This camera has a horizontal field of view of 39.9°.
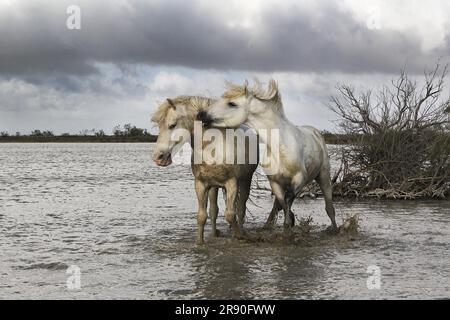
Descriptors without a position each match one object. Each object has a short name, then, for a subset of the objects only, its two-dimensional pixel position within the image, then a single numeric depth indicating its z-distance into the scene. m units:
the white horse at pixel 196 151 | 8.33
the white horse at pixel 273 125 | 8.78
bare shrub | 17.42
